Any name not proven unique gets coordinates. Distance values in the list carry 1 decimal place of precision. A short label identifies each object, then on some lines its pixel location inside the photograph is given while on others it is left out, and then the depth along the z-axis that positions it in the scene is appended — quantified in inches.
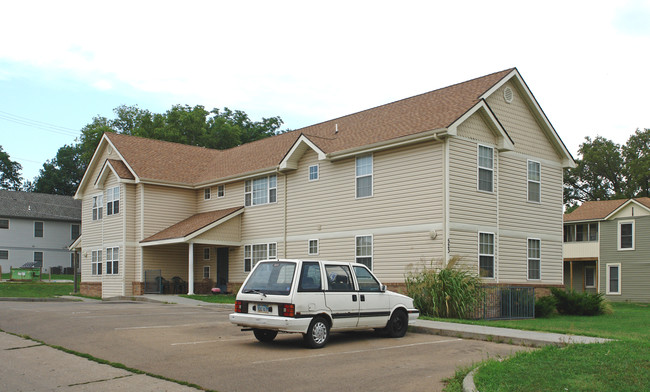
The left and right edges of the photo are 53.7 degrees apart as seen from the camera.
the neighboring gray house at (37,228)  2209.6
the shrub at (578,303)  934.4
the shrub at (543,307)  877.8
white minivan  484.1
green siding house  1593.3
